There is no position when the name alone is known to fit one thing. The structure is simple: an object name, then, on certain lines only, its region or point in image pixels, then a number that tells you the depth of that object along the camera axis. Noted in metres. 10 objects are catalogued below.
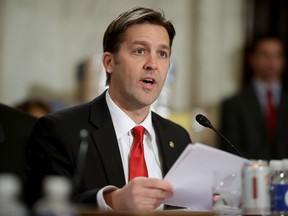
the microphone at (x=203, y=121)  5.78
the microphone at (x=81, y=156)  5.57
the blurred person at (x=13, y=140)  6.62
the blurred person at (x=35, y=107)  10.48
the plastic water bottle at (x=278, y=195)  4.86
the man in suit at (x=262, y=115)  12.35
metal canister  4.50
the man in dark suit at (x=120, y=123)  6.09
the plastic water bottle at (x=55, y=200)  3.41
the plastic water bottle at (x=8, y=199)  3.35
